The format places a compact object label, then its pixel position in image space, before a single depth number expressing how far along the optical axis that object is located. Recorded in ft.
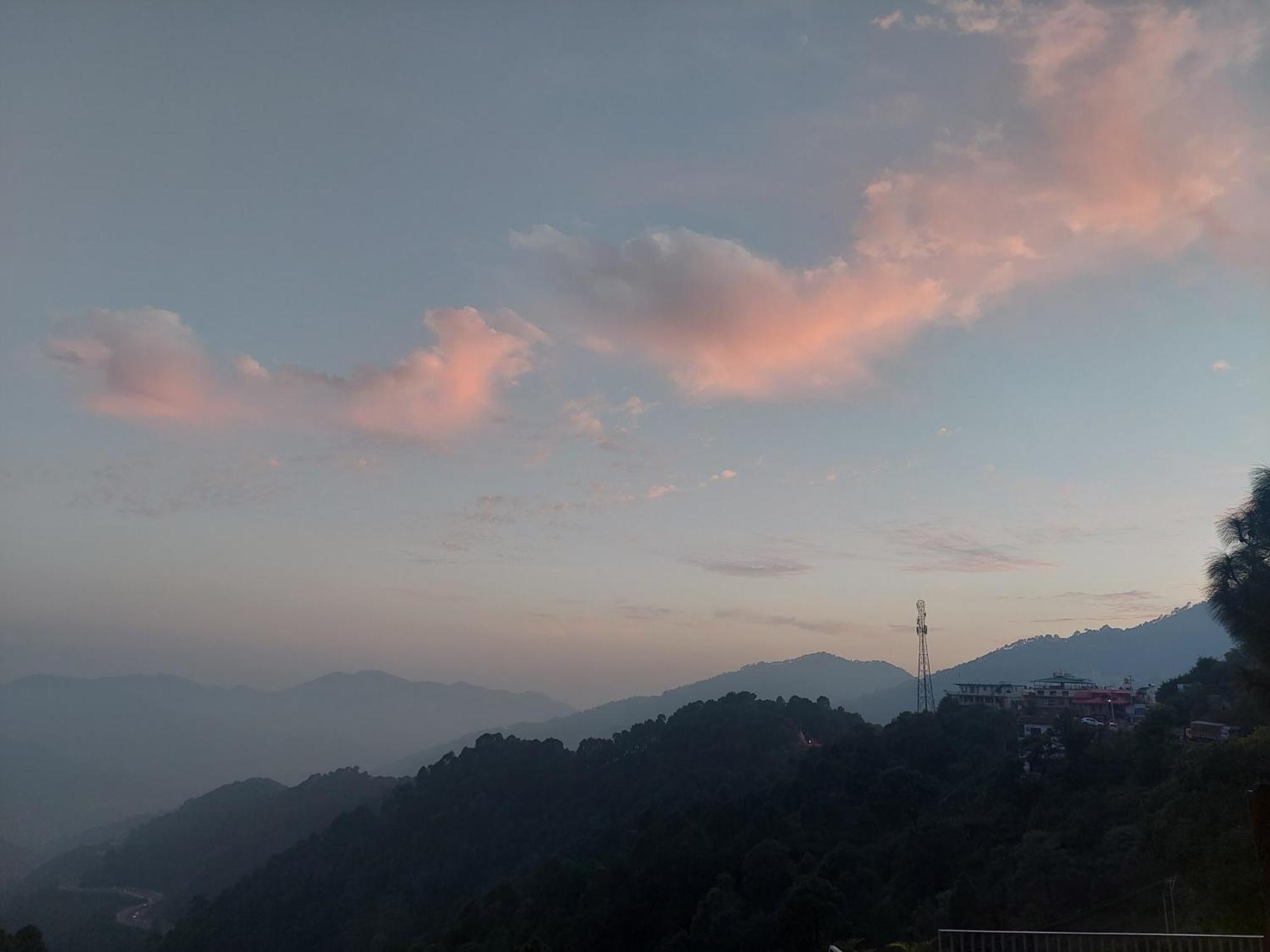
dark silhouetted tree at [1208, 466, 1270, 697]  57.52
